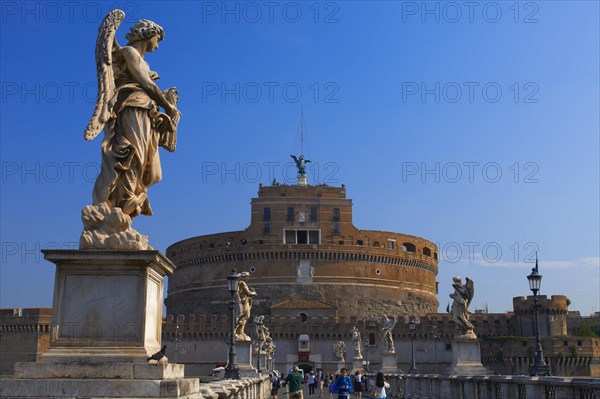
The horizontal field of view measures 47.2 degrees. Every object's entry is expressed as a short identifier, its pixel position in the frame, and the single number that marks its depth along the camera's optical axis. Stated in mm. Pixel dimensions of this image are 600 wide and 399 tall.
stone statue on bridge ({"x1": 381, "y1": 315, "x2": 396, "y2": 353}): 32969
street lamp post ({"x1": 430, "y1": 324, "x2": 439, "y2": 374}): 75412
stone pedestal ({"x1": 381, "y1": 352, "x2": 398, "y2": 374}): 30591
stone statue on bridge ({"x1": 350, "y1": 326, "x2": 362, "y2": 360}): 44812
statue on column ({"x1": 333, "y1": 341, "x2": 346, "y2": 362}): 62500
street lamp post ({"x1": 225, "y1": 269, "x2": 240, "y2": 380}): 18633
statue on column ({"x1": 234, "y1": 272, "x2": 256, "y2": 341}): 23638
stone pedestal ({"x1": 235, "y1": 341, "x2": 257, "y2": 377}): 23388
